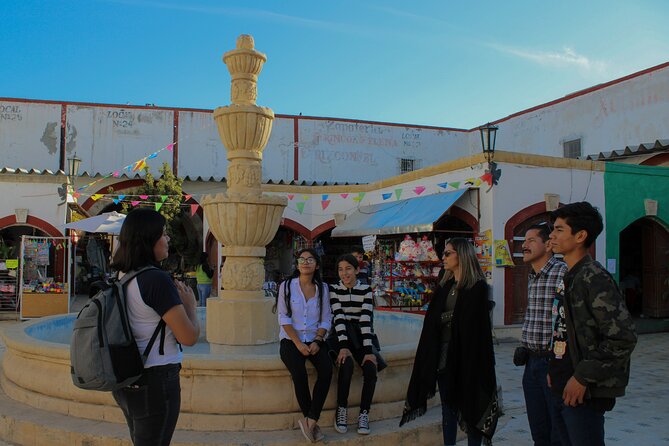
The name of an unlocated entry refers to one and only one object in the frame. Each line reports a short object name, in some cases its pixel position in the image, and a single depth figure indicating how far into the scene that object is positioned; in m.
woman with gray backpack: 2.57
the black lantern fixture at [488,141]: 10.53
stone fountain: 4.45
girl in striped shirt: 4.47
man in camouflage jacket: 2.55
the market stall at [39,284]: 13.43
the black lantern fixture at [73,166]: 14.64
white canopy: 12.79
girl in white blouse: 4.36
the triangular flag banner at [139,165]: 15.29
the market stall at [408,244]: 11.61
